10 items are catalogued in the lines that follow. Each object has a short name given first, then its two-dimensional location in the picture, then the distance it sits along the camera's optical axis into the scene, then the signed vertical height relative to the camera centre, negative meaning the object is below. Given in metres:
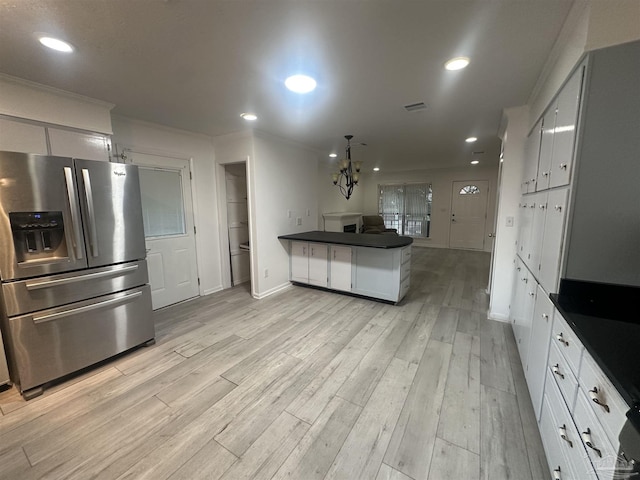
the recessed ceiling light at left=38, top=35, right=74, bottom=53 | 1.57 +1.08
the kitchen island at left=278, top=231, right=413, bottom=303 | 3.54 -0.76
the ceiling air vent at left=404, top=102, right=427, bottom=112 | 2.62 +1.10
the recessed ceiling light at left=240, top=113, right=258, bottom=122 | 2.93 +1.14
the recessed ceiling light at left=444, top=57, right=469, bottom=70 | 1.80 +1.07
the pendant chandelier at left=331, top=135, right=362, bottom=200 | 3.66 +0.61
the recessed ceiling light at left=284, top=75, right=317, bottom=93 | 2.07 +1.09
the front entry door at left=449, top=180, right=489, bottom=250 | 7.31 -0.07
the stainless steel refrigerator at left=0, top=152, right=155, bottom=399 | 1.86 -0.39
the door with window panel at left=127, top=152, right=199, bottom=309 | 3.34 -0.18
